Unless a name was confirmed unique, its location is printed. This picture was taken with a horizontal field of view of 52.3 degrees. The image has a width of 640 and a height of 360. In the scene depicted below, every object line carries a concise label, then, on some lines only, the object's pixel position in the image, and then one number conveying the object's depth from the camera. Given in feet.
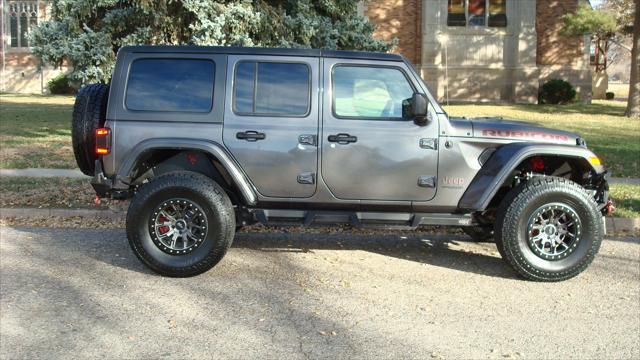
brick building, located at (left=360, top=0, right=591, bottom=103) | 95.04
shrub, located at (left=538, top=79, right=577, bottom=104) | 91.45
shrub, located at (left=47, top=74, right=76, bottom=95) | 110.32
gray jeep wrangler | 19.54
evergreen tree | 44.32
